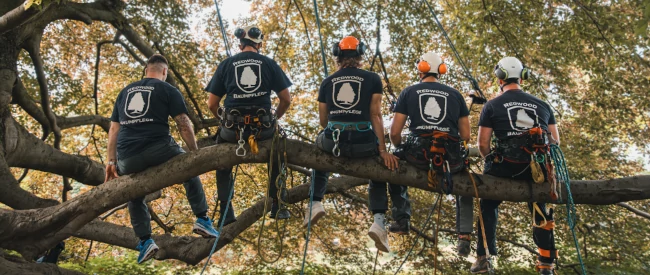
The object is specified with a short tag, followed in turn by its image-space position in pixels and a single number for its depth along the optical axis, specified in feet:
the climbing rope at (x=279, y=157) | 13.73
